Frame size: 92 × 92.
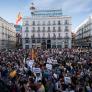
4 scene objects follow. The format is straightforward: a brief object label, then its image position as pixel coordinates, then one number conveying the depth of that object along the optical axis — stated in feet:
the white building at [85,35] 109.16
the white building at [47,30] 95.09
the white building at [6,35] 94.33
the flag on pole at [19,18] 109.85
